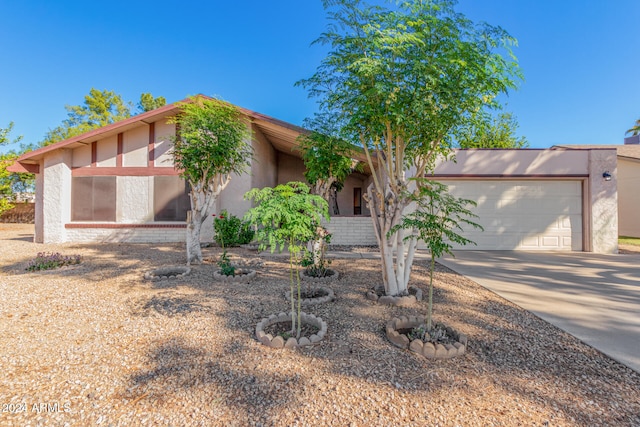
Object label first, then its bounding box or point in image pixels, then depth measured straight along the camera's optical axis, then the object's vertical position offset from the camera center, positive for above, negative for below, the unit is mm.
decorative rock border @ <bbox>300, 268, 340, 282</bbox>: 5132 -1186
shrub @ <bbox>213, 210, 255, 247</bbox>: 9297 -513
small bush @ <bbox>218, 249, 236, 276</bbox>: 5285 -1044
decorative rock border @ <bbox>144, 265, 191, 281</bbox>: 5266 -1157
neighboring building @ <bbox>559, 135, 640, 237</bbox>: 12609 +1095
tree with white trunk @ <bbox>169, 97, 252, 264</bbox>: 6176 +1499
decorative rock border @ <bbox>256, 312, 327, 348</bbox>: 2752 -1275
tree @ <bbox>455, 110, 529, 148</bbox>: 16234 +5082
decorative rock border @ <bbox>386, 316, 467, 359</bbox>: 2584 -1284
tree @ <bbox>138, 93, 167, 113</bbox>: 27750 +12078
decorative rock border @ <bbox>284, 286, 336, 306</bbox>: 3889 -1226
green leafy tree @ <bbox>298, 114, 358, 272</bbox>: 5867 +1360
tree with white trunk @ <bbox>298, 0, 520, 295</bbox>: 3412 +1869
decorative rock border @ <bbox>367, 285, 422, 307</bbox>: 3896 -1221
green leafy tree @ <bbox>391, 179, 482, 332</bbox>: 2750 -91
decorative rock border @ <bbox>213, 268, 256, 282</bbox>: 5129 -1167
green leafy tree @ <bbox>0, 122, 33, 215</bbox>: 13162 +2957
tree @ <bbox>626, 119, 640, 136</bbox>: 17781 +5903
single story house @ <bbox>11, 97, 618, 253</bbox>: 8555 +928
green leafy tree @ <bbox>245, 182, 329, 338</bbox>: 2768 +7
